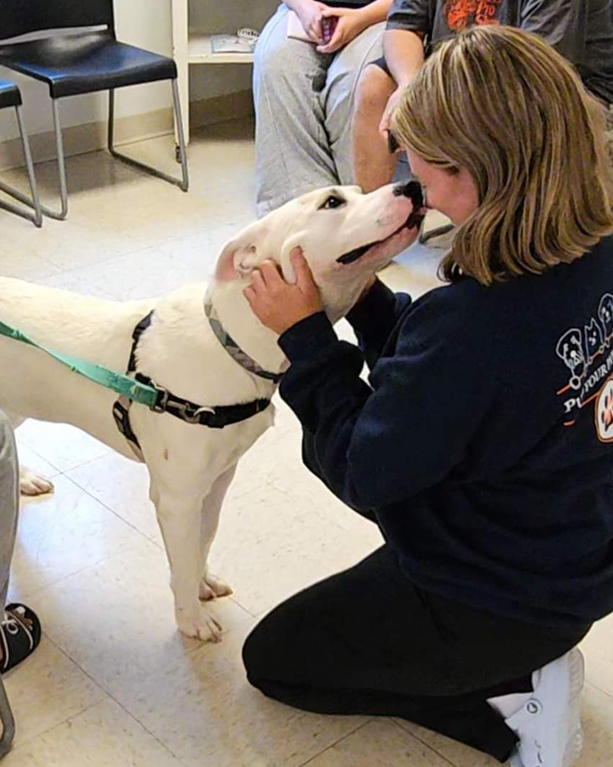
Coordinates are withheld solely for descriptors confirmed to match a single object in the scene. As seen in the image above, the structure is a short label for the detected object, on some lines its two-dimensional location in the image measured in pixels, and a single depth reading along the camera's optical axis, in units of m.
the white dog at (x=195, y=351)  1.44
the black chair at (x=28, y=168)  3.20
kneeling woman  1.22
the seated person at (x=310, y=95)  3.29
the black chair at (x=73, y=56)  3.37
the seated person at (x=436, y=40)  2.70
